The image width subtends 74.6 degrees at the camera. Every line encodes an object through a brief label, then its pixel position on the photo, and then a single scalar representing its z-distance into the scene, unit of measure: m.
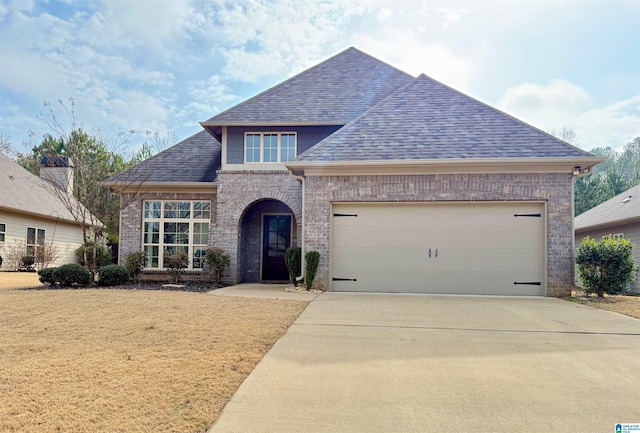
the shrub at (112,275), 11.41
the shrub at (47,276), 10.96
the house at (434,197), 9.97
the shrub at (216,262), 12.34
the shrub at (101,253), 18.91
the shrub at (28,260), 18.50
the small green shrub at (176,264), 12.34
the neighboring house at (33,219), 17.98
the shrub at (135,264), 12.86
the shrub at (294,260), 11.09
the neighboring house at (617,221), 15.59
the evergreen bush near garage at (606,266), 9.66
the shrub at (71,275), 10.91
